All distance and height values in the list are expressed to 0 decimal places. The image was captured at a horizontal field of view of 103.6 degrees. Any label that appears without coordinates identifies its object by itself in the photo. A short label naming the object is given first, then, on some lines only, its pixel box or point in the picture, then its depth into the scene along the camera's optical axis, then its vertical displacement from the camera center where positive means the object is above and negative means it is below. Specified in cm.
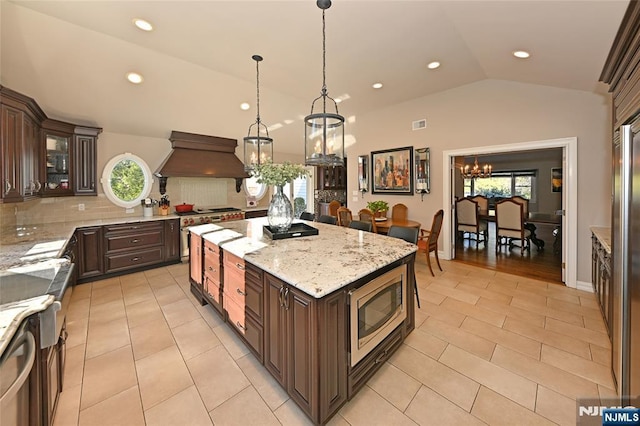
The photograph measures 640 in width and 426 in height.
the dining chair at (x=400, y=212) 516 -7
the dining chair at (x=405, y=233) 284 -29
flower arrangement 250 +38
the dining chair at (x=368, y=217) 437 -14
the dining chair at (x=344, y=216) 481 -13
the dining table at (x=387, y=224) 439 -27
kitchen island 144 -65
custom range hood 475 +106
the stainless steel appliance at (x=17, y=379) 86 -60
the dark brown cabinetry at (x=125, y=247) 376 -58
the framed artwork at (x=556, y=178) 782 +90
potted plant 503 +4
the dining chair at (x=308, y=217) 420 -12
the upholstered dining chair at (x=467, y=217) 549 -20
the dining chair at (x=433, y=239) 396 -49
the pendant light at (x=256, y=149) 335 +84
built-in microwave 161 -74
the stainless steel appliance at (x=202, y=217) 467 -12
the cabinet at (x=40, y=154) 252 +77
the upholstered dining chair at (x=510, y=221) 492 -27
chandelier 742 +112
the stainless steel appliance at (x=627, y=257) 129 -29
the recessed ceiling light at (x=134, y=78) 346 +187
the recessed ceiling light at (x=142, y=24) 261 +199
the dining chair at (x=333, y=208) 600 +4
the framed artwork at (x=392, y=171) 507 +80
